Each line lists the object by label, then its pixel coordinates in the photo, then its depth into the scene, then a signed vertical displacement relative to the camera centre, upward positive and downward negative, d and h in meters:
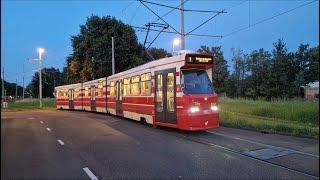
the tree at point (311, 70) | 66.71 +4.59
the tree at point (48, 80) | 115.46 +5.73
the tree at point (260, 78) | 64.69 +3.30
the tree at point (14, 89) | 150.95 +4.50
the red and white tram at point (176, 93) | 17.27 +0.31
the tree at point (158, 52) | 71.54 +8.01
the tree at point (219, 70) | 75.29 +5.23
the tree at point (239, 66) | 81.25 +6.49
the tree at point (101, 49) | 57.88 +6.95
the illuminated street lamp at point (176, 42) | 36.64 +5.30
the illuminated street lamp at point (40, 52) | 60.96 +6.94
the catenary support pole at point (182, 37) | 28.00 +4.06
